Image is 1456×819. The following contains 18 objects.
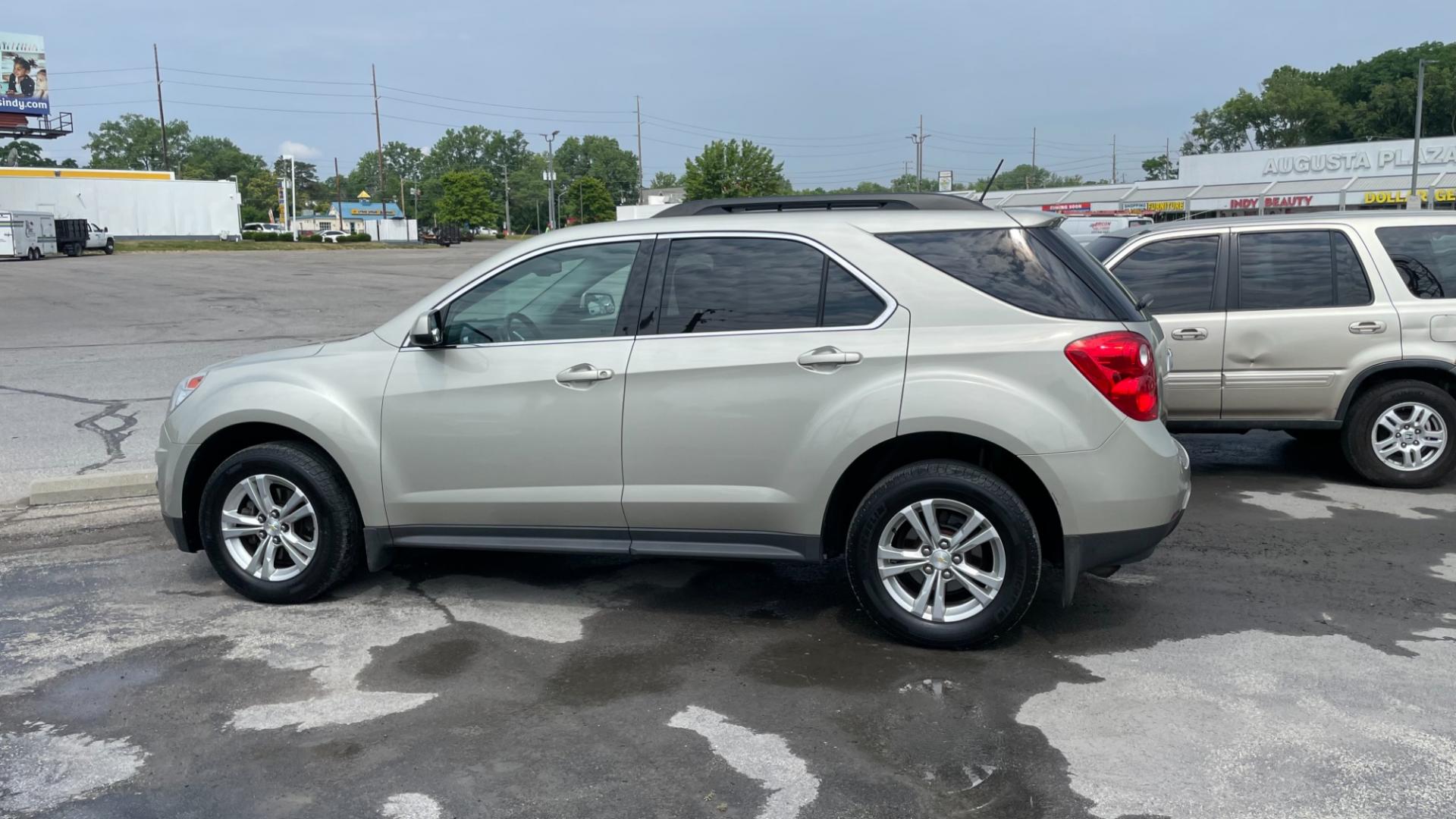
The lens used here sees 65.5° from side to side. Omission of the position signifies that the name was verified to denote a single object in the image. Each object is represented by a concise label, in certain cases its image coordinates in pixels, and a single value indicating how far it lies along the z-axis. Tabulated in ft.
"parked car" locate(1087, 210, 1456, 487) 23.99
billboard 230.68
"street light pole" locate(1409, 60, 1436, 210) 128.88
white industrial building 209.15
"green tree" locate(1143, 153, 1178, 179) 418.31
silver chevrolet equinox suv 14.67
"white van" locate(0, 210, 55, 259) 154.71
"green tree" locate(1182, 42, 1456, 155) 296.92
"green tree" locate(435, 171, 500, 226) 390.21
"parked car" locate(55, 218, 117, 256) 169.68
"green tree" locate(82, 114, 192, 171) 483.10
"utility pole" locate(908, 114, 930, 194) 268.00
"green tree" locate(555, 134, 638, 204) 580.30
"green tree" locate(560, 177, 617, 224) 426.92
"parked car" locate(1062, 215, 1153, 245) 67.51
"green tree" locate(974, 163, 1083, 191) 423.06
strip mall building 163.02
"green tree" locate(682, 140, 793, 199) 227.61
